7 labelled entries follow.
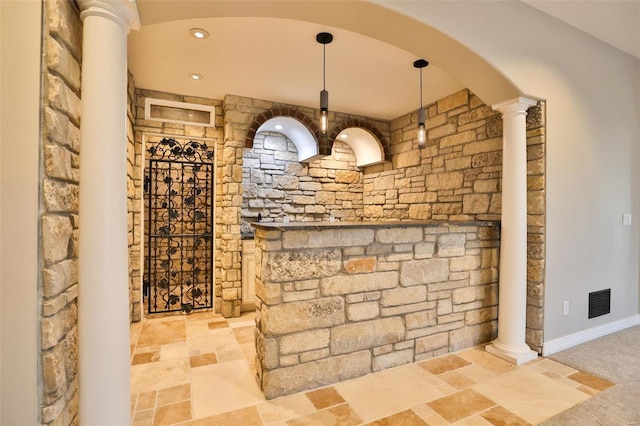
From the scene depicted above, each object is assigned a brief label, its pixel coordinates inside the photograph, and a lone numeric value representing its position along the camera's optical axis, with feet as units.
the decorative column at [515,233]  8.12
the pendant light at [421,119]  9.40
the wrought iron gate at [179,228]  12.37
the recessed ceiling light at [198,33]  7.61
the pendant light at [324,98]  7.88
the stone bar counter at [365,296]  6.51
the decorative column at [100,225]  4.11
